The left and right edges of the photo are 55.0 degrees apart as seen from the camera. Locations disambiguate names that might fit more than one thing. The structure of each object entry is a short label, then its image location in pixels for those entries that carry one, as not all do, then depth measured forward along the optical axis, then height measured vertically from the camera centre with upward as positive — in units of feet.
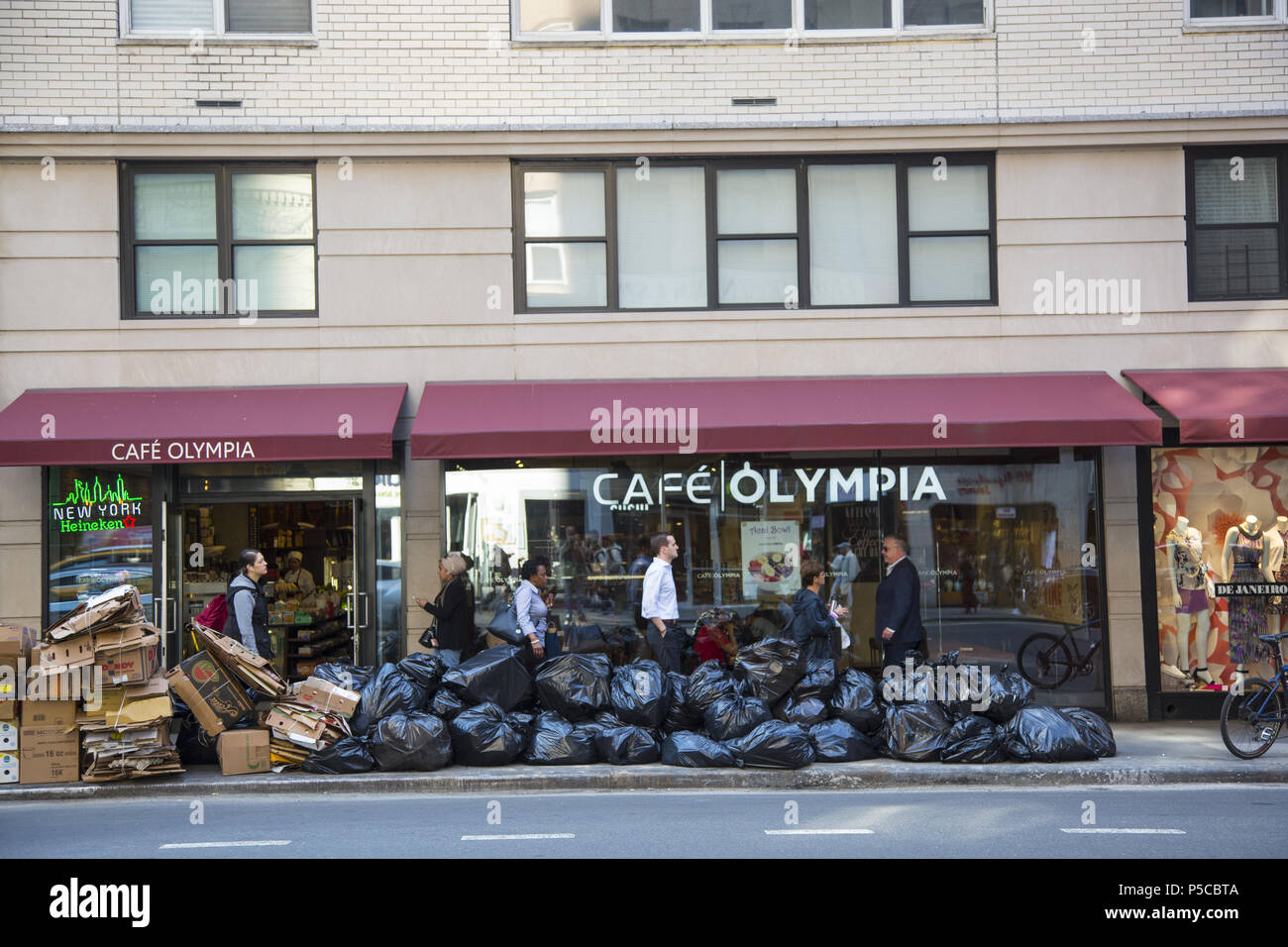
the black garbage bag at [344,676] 34.99 -4.65
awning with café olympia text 39.27 +2.82
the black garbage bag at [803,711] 34.65 -5.88
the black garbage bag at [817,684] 35.27 -5.20
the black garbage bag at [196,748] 35.12 -6.57
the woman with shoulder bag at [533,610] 37.86 -3.16
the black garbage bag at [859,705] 34.83 -5.79
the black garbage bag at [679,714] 35.14 -5.95
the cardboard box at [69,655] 31.68 -3.44
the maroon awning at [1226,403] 39.42 +2.88
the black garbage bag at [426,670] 35.68 -4.60
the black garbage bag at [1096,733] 34.09 -6.58
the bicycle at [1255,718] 34.04 -6.28
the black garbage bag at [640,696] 34.76 -5.37
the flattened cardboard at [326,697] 33.78 -5.03
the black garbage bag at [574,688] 35.35 -5.18
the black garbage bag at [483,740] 33.88 -6.34
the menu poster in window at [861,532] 42.96 -1.10
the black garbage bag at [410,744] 33.12 -6.23
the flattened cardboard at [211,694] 33.17 -4.80
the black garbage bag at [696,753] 33.17 -6.68
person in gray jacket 36.32 -2.74
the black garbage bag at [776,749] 32.71 -6.52
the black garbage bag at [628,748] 34.04 -6.65
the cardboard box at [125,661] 31.83 -3.66
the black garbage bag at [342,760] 33.19 -6.62
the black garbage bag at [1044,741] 33.47 -6.66
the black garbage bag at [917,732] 33.78 -6.39
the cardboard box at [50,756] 32.71 -6.23
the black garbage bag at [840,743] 33.86 -6.69
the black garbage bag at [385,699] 34.40 -5.25
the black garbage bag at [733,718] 33.88 -5.88
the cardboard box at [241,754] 33.42 -6.45
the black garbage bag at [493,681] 35.19 -4.86
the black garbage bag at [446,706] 34.45 -5.45
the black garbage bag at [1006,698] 34.58 -5.65
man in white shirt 38.50 -3.13
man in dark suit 37.86 -3.44
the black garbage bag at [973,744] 33.40 -6.67
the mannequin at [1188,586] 43.24 -3.28
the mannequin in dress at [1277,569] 43.01 -2.73
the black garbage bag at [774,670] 34.99 -4.73
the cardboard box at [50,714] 32.55 -5.09
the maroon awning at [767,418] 39.34 +2.73
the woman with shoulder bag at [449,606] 39.42 -3.07
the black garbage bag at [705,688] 34.96 -5.23
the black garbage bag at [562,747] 34.12 -6.60
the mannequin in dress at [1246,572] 43.01 -2.80
